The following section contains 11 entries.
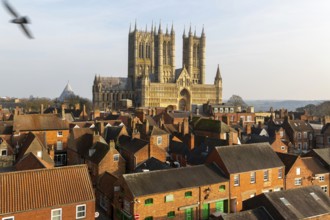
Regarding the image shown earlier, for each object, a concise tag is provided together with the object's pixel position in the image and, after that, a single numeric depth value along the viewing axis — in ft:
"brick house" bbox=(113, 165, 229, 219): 91.30
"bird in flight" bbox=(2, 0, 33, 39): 21.86
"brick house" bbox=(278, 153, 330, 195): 122.62
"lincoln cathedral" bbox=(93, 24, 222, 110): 489.30
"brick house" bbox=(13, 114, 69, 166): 167.02
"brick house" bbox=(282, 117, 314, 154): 213.66
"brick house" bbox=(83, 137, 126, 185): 121.70
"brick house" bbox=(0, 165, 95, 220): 74.23
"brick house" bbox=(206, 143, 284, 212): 109.40
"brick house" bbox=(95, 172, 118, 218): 105.50
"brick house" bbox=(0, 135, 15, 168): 130.00
